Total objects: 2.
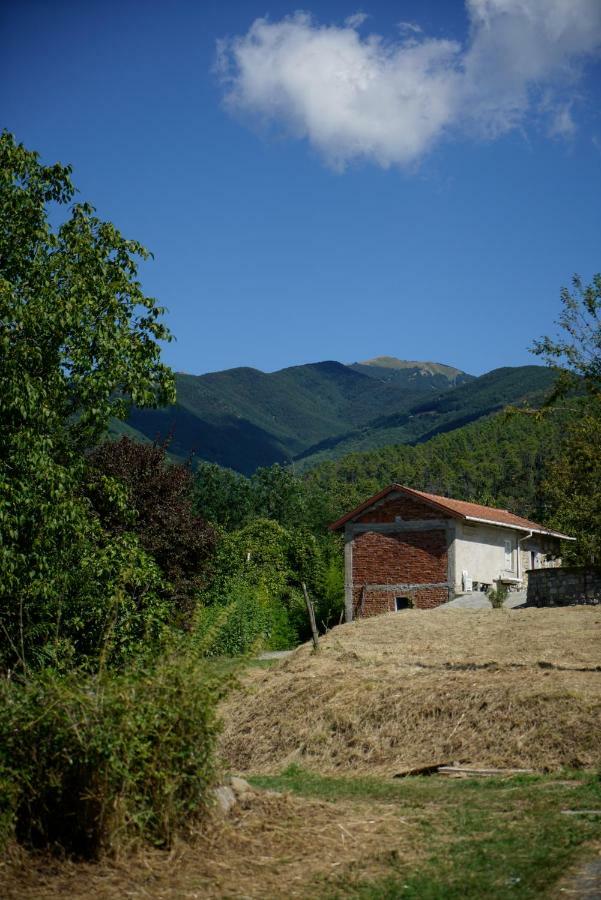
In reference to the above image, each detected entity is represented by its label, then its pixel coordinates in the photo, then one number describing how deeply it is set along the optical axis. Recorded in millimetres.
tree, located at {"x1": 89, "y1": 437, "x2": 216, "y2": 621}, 24859
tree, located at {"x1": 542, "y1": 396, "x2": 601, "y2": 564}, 18119
